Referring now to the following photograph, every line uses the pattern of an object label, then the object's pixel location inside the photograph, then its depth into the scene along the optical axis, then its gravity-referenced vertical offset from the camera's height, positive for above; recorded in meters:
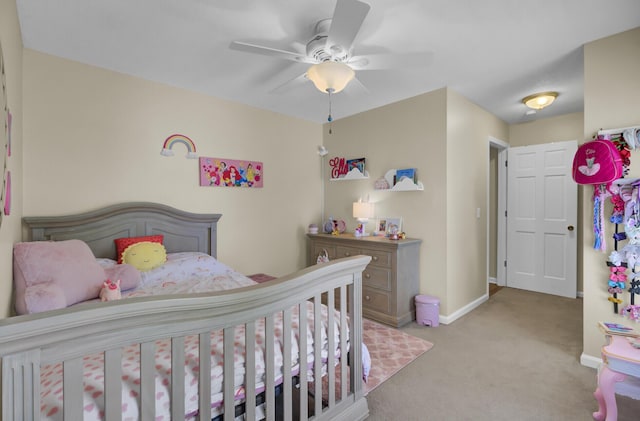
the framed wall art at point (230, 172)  3.17 +0.42
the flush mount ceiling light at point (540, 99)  3.09 +1.17
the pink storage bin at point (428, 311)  2.93 -1.03
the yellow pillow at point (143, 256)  2.33 -0.38
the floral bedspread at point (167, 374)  0.92 -0.60
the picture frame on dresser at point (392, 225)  3.37 -0.19
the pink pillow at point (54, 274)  1.49 -0.38
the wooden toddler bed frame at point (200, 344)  0.71 -0.42
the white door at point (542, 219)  3.75 -0.14
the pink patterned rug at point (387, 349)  2.13 -1.20
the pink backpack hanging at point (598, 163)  1.95 +0.32
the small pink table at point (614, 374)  1.52 -0.88
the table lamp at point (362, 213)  3.50 -0.05
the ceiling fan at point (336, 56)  1.62 +0.97
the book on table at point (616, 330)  1.71 -0.73
